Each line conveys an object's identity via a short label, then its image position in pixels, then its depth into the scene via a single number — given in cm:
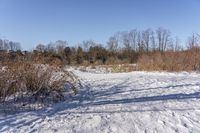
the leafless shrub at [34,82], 418
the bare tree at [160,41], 3507
